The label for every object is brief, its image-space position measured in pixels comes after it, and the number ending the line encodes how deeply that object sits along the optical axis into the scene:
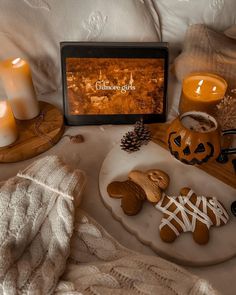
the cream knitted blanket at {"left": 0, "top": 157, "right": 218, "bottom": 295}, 0.55
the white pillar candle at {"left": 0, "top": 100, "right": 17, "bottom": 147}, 0.81
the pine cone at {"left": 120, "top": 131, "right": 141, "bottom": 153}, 0.84
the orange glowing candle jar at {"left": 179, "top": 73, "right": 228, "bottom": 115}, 0.88
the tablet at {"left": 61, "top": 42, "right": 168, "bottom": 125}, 0.85
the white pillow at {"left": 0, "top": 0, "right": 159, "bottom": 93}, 0.89
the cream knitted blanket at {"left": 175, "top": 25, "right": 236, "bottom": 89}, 0.98
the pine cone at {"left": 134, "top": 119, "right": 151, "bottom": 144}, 0.86
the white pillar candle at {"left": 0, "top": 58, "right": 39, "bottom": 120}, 0.84
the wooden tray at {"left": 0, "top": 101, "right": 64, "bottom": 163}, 0.83
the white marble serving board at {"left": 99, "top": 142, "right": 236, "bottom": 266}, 0.65
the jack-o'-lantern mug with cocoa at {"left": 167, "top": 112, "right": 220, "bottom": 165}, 0.73
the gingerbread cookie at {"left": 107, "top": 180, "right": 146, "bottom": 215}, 0.70
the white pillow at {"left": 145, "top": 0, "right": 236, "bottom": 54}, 1.06
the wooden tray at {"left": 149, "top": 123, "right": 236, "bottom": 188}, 0.79
